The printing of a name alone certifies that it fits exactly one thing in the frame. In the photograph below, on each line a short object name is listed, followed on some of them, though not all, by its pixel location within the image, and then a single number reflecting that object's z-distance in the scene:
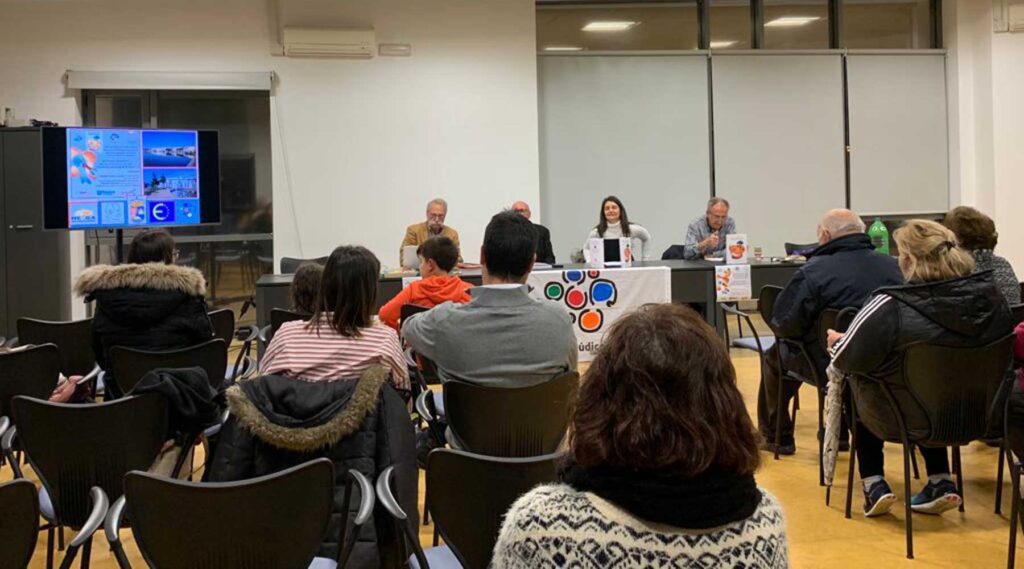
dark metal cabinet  7.41
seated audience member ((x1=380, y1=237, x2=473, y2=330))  4.08
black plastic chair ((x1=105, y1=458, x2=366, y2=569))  1.74
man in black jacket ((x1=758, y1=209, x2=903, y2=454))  3.79
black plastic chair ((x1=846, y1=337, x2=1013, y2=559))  3.14
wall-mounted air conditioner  8.01
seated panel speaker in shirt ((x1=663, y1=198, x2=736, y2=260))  6.99
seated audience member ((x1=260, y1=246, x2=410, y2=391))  2.50
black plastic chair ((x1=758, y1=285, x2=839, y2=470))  3.81
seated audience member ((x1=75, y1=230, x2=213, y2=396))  3.61
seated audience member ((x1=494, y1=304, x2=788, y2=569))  1.15
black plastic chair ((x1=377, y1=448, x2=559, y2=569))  1.90
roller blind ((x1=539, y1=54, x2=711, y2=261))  8.67
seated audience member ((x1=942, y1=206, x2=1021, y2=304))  3.86
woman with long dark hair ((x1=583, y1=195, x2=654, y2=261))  7.40
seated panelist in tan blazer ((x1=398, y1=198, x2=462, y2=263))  7.26
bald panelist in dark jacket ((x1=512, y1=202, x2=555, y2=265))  7.45
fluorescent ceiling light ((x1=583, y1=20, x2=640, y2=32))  8.88
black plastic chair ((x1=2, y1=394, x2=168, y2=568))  2.44
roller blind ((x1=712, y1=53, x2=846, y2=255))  8.86
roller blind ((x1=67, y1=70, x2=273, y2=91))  7.86
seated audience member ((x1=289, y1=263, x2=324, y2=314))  3.40
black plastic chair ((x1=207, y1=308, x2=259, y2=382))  4.28
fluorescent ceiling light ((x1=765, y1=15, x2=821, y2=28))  9.15
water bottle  6.79
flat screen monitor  6.31
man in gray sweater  2.80
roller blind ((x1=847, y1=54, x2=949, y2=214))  9.04
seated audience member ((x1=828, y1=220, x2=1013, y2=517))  3.13
